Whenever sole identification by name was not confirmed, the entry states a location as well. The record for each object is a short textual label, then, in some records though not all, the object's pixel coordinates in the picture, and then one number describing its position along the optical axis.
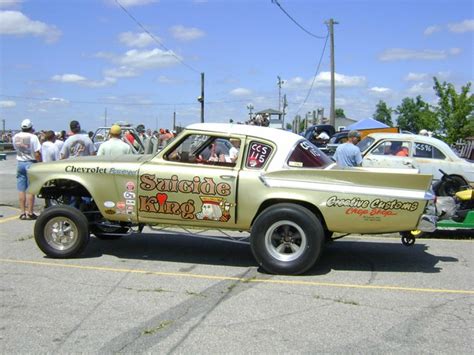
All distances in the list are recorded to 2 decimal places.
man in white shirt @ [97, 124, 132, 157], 8.57
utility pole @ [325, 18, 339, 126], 32.73
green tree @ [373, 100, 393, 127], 107.95
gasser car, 6.28
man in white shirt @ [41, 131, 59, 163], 10.72
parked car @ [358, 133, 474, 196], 12.16
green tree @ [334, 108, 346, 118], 139.60
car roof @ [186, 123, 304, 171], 6.63
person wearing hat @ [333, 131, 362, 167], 9.52
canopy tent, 23.15
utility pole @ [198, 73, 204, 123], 31.38
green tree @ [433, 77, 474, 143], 28.41
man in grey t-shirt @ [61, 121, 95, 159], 9.89
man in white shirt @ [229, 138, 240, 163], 6.77
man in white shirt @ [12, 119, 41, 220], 9.98
